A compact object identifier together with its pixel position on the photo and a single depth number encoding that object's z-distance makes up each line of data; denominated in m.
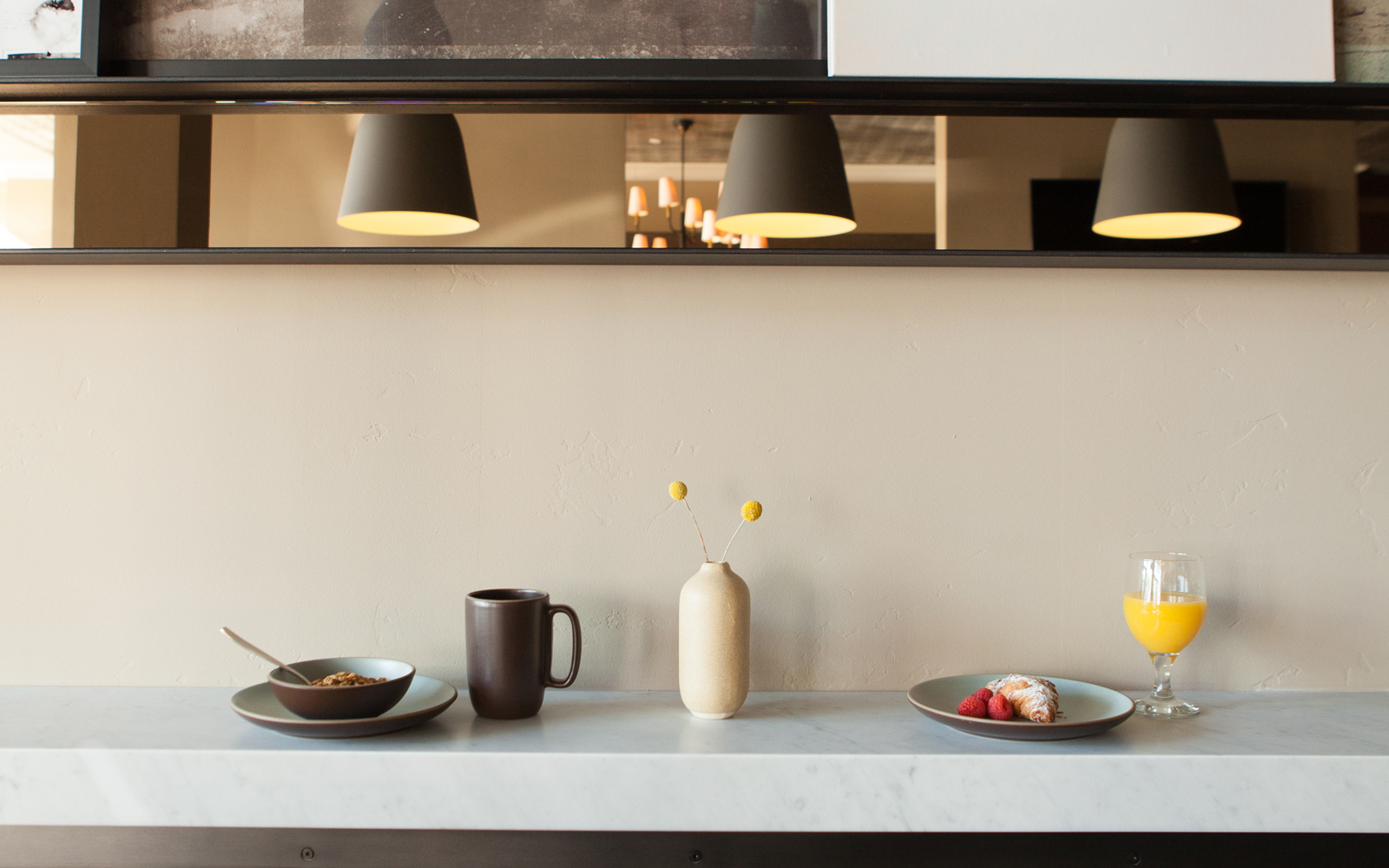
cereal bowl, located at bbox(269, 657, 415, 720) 0.94
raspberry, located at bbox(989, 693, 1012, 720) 0.96
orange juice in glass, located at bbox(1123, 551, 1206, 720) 1.07
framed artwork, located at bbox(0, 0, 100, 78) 1.10
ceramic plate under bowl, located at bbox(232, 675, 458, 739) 0.94
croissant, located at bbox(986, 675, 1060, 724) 0.96
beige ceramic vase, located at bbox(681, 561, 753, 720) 1.04
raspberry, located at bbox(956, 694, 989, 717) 0.97
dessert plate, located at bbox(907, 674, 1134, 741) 0.93
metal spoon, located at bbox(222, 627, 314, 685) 0.99
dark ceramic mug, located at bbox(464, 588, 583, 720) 1.03
